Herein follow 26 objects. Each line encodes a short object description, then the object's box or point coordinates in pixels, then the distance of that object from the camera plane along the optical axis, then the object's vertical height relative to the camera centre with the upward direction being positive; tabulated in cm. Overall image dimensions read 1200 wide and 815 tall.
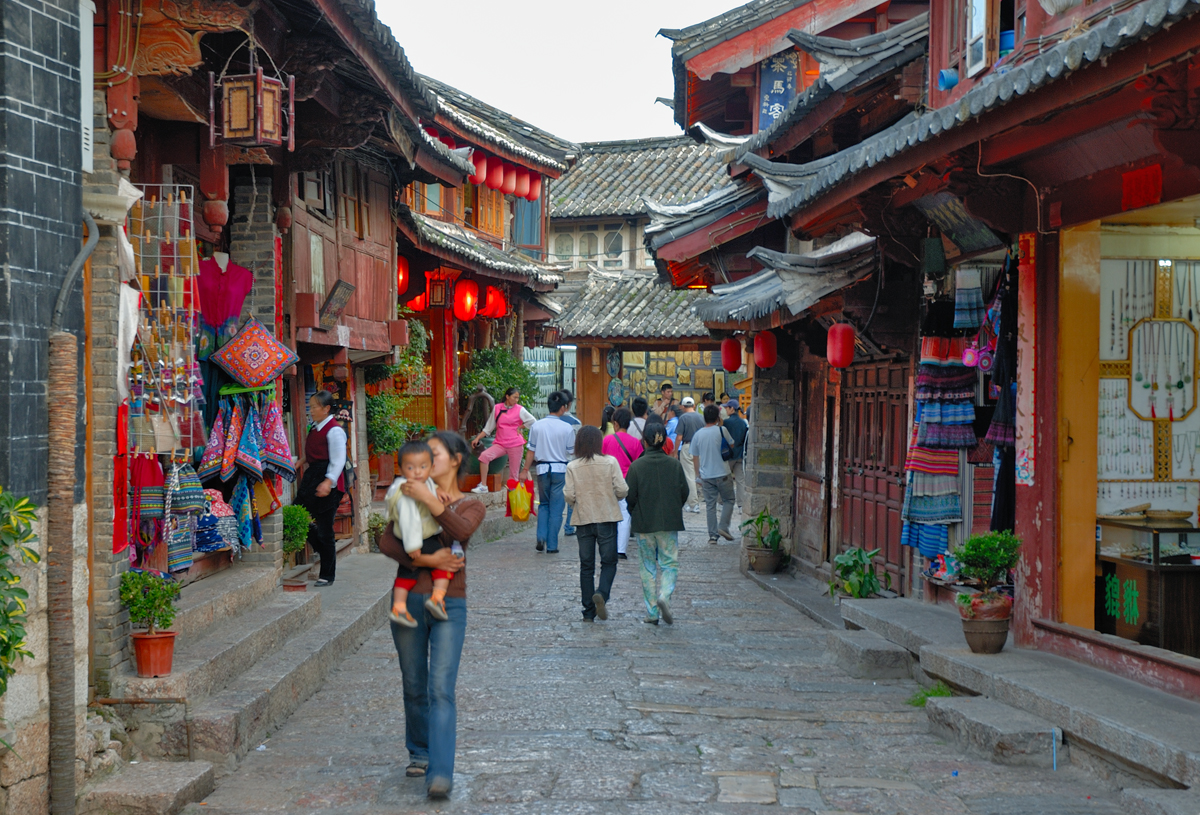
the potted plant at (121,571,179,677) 653 -124
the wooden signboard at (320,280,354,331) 1189 +91
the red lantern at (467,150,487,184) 2144 +415
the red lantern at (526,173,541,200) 2412 +427
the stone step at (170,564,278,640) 773 -145
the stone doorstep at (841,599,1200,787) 564 -171
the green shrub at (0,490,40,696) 468 -74
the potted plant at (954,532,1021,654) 777 -133
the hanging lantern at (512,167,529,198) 2350 +419
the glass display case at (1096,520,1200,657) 765 -125
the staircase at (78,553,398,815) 600 -182
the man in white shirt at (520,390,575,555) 1589 -72
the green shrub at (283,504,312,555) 1054 -122
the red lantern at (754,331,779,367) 1507 +56
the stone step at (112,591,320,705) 648 -163
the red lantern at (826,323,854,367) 1101 +46
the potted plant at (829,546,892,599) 1109 -168
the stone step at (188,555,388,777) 652 -191
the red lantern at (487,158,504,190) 2233 +416
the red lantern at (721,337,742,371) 1803 +62
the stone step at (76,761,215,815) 566 -195
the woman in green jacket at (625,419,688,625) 1117 -112
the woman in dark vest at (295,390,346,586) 1118 -74
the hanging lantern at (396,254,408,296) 1802 +182
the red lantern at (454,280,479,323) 2014 +159
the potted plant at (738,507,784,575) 1517 -195
